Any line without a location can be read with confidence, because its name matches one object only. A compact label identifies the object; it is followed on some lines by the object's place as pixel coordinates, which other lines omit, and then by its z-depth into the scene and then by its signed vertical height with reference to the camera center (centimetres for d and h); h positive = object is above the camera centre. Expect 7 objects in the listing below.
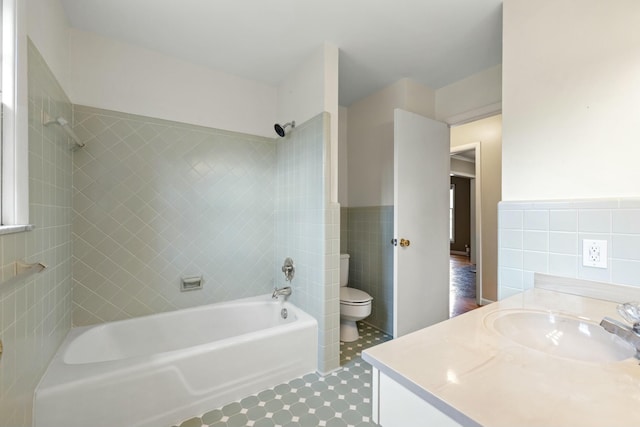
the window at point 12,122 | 98 +34
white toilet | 226 -83
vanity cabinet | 54 -43
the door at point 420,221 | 212 -8
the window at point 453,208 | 741 +10
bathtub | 125 -89
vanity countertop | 48 -36
